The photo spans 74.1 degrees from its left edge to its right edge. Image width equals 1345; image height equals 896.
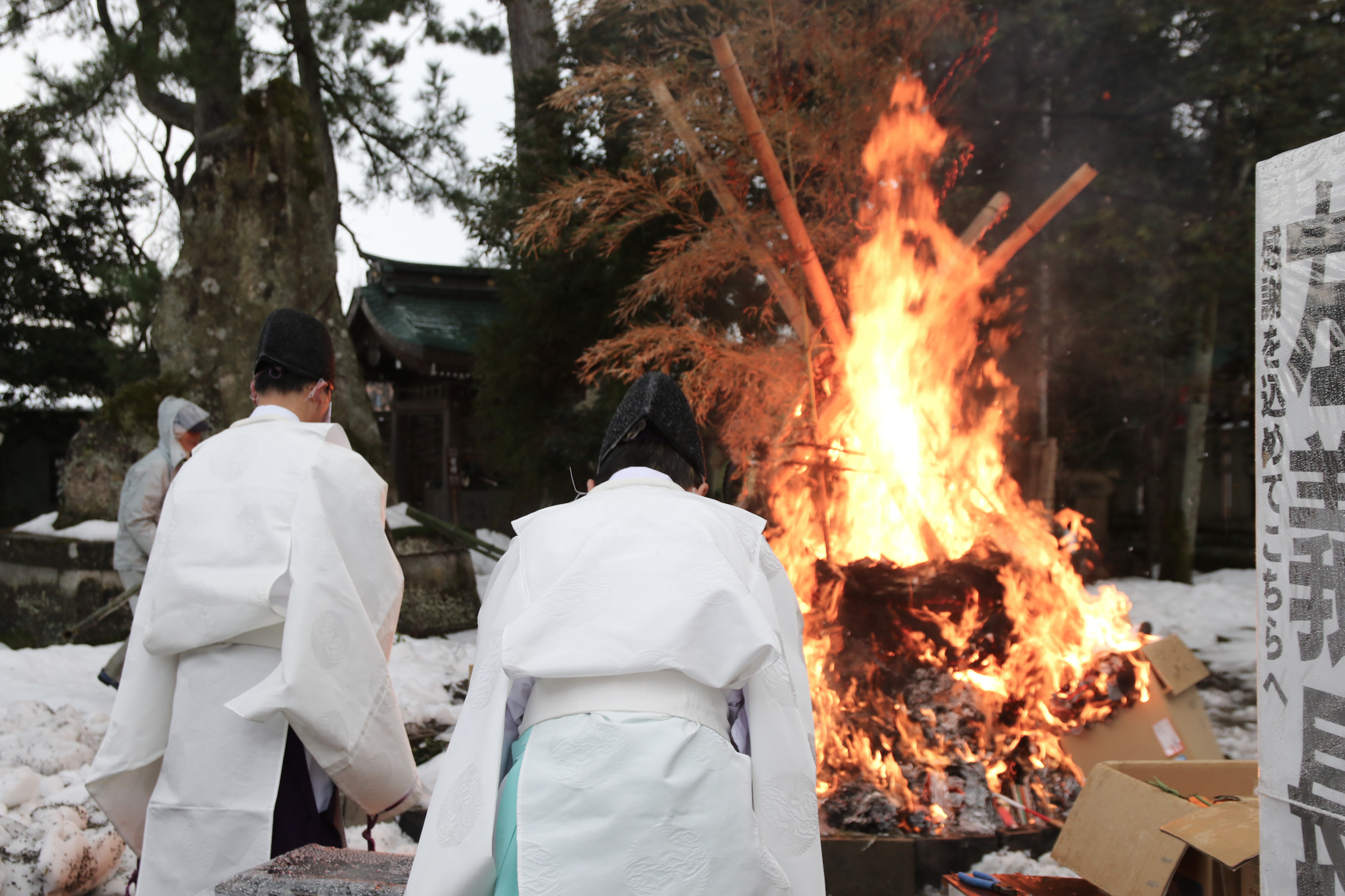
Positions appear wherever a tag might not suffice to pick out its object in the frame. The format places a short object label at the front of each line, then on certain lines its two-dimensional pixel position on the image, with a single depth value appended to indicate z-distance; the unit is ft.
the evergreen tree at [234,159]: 28.76
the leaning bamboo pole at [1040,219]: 18.48
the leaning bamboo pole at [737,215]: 19.35
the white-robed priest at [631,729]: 5.91
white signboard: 5.95
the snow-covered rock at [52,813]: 11.08
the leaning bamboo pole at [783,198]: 16.24
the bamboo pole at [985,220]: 19.92
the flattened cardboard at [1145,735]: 15.79
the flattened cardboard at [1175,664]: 15.90
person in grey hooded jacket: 18.84
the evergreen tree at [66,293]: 44.01
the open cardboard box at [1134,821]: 9.23
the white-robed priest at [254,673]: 8.18
